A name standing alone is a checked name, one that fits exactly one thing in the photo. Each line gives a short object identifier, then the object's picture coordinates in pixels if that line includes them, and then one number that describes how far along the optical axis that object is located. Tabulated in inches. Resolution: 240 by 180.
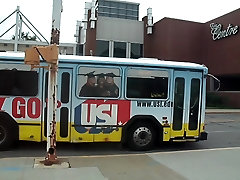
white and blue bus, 333.4
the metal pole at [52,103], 259.4
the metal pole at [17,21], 1679.4
